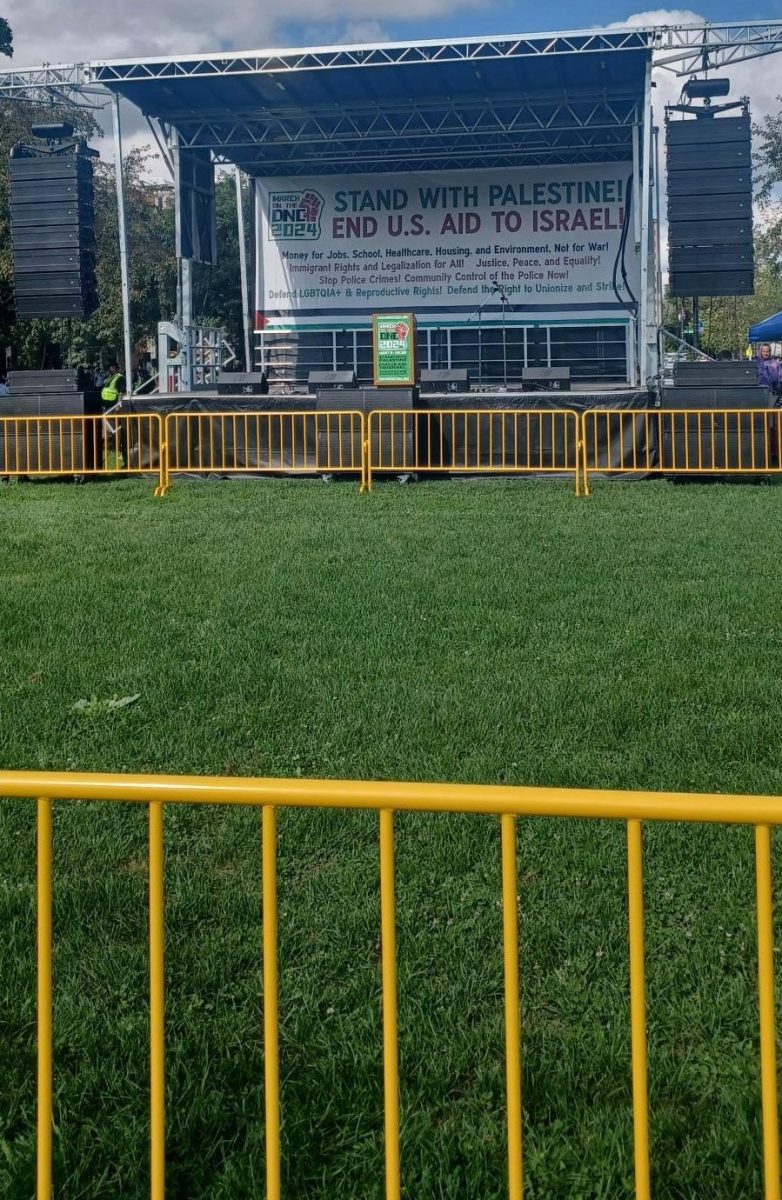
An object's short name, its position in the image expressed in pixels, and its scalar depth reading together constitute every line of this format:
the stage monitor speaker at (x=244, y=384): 20.48
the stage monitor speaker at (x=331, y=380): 19.07
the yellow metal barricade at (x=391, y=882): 2.11
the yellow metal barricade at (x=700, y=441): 15.05
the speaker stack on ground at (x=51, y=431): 16.12
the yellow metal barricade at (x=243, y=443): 16.20
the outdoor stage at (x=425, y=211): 22.19
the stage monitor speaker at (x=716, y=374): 15.61
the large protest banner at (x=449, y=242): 24.56
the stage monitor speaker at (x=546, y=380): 17.89
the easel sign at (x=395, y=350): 18.94
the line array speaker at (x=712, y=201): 18.59
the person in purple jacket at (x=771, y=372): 26.45
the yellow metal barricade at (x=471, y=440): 15.54
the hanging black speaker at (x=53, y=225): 18.61
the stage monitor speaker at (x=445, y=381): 19.92
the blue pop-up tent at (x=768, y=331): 27.78
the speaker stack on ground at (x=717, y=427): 15.09
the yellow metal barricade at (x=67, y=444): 16.08
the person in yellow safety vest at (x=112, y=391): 18.33
